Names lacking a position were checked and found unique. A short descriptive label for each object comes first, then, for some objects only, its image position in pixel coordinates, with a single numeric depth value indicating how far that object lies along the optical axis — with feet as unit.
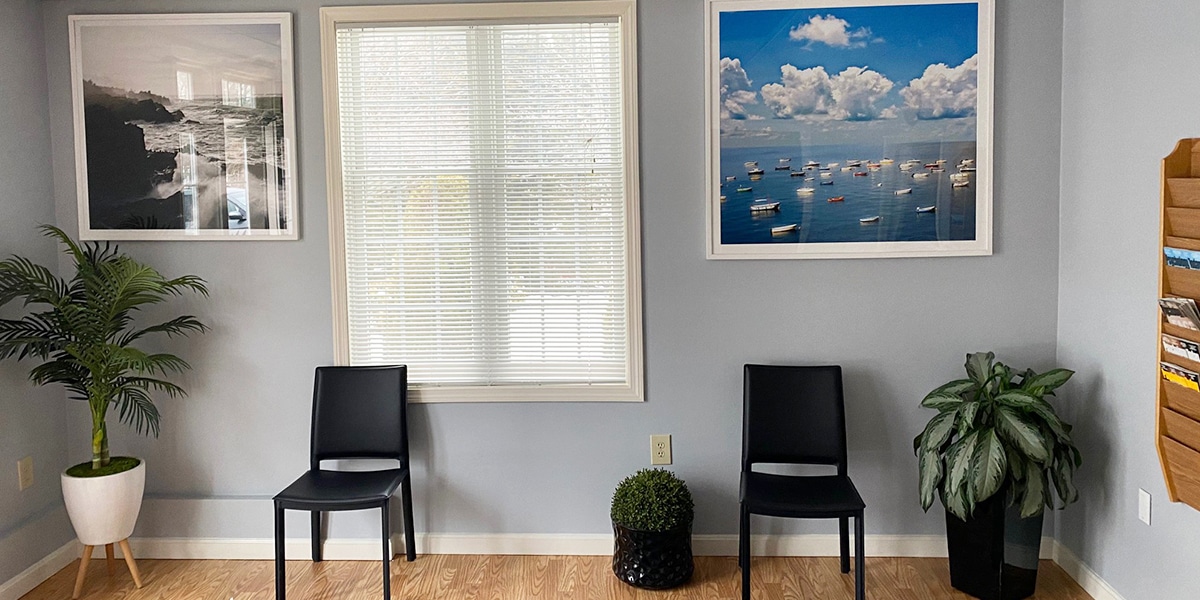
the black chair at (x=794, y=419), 10.03
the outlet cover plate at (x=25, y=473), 10.17
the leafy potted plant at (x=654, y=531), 9.75
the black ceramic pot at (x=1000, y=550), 9.35
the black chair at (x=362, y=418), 10.36
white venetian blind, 10.49
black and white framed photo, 10.53
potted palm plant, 9.68
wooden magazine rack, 7.34
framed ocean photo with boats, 10.12
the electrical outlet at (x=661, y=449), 10.70
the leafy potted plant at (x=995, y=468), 8.88
